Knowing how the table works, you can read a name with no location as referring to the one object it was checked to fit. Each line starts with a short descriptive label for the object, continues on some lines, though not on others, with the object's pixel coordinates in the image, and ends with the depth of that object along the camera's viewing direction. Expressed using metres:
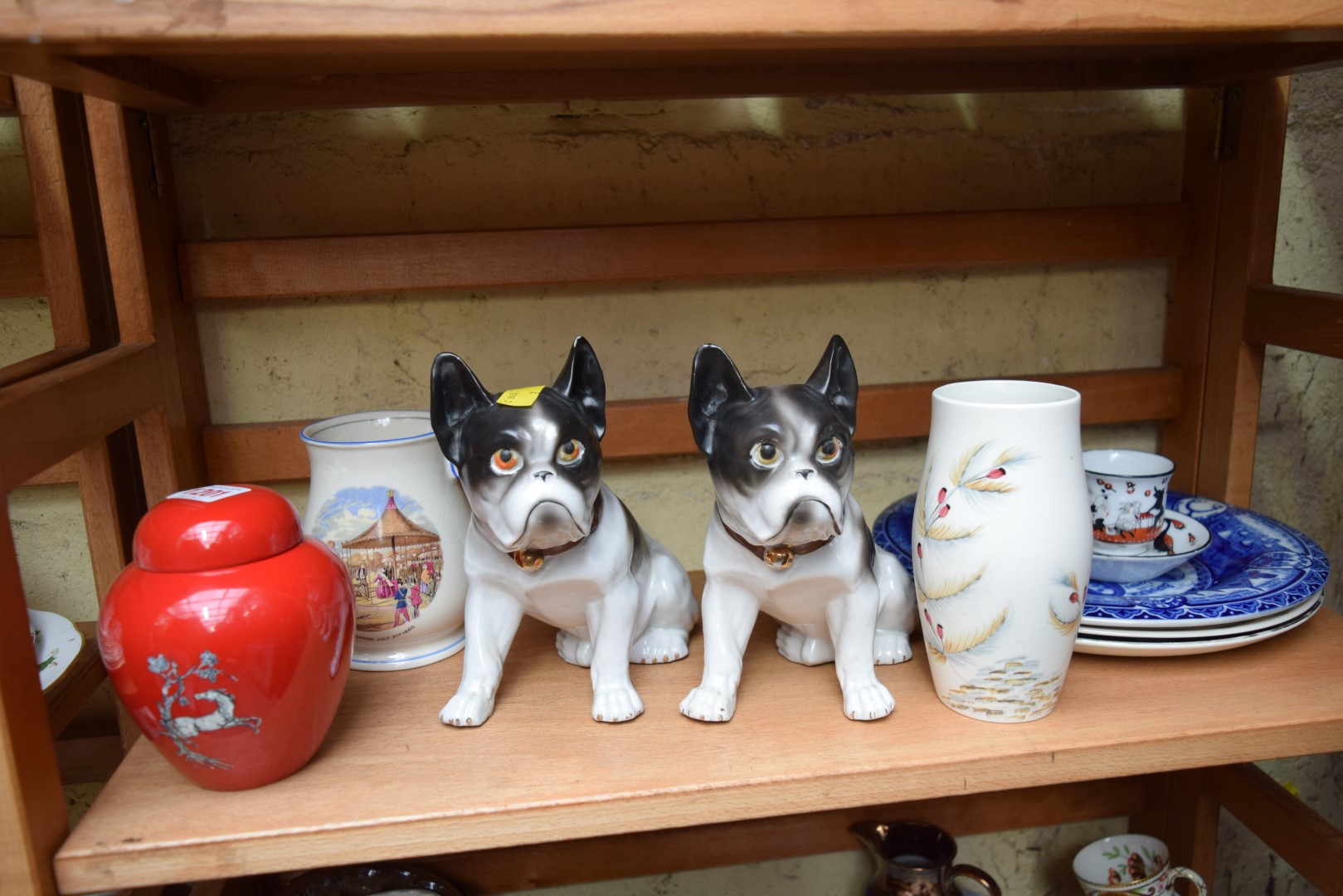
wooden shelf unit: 0.57
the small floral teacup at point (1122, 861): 1.08
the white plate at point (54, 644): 0.73
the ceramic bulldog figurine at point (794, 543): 0.64
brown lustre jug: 0.95
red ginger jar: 0.60
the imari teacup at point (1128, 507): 0.83
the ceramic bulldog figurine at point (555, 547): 0.65
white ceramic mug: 0.78
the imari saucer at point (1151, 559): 0.83
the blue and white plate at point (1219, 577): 0.76
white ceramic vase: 0.66
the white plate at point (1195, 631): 0.76
